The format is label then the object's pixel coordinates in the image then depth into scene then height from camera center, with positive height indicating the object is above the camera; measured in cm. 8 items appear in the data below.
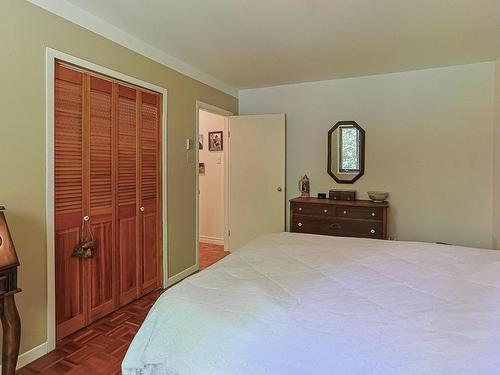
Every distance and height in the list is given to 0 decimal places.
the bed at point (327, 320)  86 -46
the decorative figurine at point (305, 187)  397 -3
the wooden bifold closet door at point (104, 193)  212 -7
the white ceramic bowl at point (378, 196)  352 -13
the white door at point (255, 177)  403 +11
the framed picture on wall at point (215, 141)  470 +68
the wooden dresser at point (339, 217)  327 -37
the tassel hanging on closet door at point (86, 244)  220 -45
